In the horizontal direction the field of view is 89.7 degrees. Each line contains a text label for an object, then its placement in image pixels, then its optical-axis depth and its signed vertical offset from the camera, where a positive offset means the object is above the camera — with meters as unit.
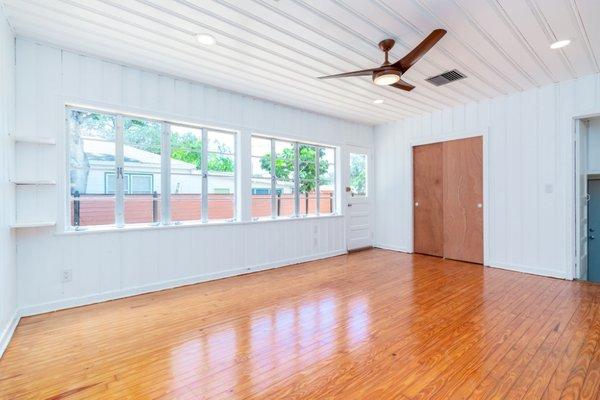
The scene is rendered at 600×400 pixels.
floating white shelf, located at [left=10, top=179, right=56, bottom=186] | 2.78 +0.17
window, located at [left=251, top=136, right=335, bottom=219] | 4.91 +0.33
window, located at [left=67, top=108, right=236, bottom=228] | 3.39 +0.34
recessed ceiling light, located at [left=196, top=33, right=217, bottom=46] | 2.86 +1.54
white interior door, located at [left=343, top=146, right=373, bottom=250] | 6.18 -0.04
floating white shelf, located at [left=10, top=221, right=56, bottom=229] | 2.72 -0.24
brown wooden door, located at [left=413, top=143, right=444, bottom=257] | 5.62 -0.07
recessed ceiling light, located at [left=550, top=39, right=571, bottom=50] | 3.02 +1.53
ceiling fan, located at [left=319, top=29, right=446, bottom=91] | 2.51 +1.21
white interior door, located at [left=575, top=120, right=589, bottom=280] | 4.09 -0.04
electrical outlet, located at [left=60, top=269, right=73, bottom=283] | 3.16 -0.81
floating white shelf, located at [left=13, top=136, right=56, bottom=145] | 2.81 +0.57
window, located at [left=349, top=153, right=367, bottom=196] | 6.30 +0.48
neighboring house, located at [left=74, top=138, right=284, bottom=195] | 3.45 +0.31
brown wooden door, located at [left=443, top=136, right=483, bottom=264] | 5.07 -0.07
